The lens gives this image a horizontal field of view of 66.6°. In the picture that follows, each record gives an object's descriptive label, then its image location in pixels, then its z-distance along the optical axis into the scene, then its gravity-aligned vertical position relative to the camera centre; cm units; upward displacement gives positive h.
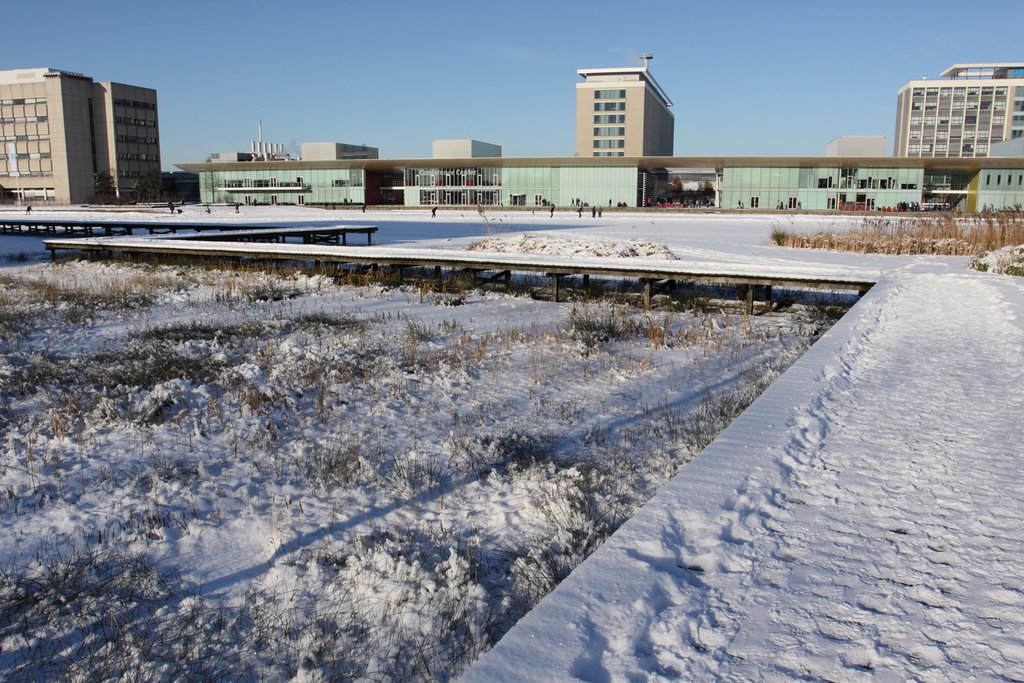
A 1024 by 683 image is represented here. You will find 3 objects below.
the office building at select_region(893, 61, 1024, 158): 12725 +1963
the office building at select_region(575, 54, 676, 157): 11719 +1730
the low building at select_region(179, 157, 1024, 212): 7819 +499
